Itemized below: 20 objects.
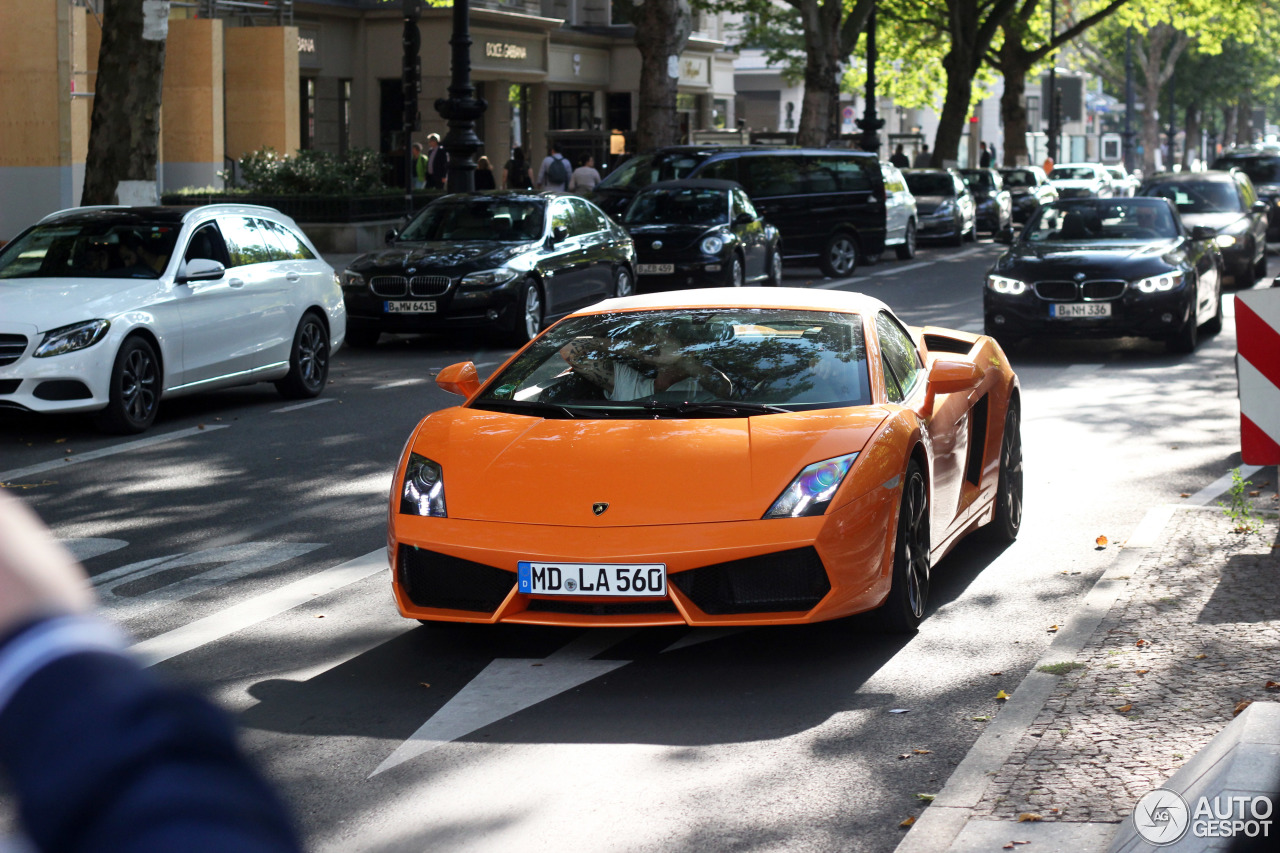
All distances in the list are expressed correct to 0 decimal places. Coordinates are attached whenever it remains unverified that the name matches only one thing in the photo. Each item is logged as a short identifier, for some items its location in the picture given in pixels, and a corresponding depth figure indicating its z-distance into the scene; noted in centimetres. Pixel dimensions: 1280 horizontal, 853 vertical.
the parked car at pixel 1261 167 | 3688
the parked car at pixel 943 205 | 3619
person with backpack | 3272
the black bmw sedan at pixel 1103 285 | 1627
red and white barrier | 718
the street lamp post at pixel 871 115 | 4050
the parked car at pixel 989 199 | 4106
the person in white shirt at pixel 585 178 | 3259
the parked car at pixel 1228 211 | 2508
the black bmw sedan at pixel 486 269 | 1725
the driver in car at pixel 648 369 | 684
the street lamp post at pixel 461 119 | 2444
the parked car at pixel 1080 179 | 4672
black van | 2739
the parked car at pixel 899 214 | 3131
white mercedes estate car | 1151
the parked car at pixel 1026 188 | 4566
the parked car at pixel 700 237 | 2294
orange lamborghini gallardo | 587
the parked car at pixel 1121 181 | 4794
